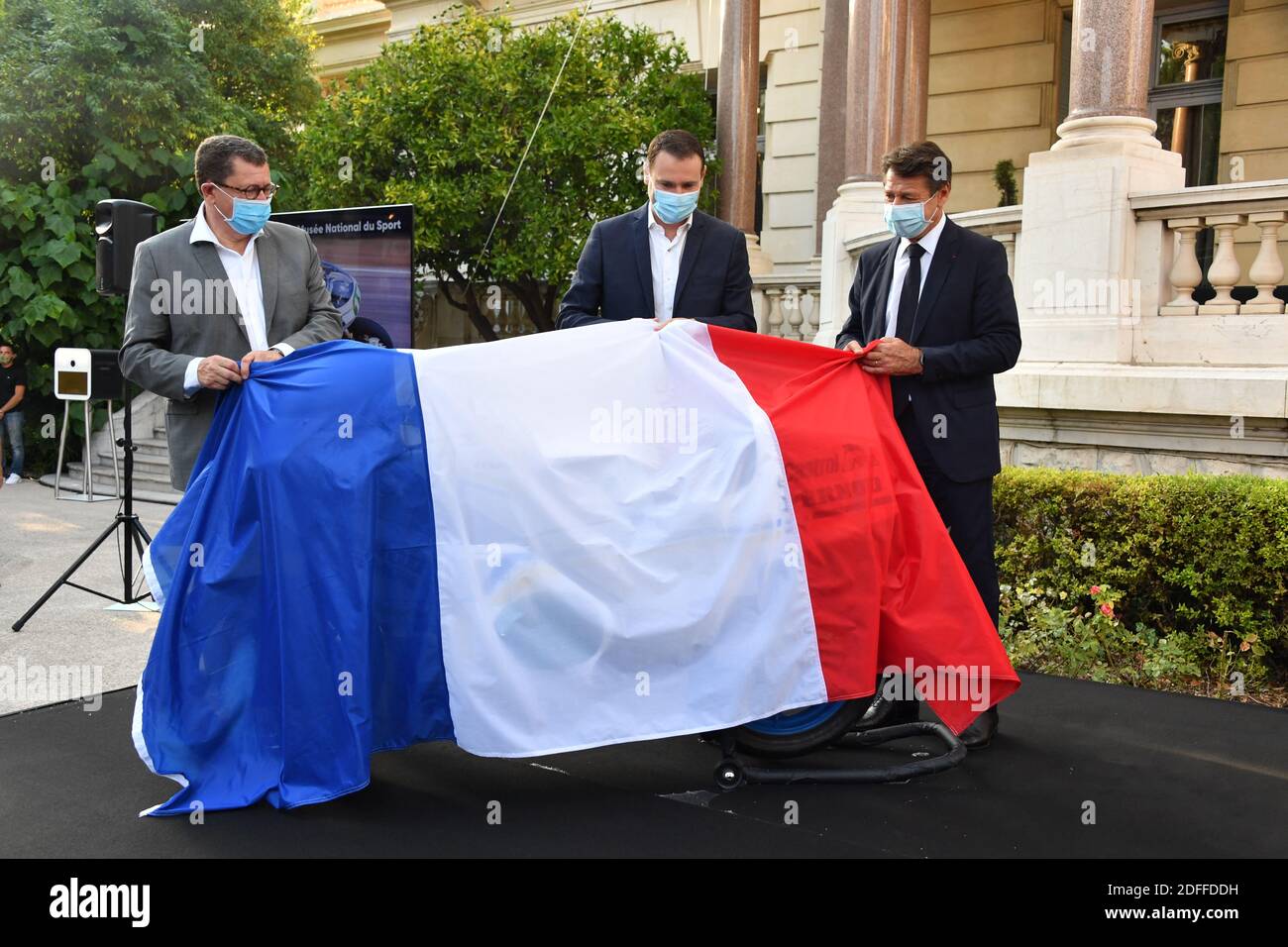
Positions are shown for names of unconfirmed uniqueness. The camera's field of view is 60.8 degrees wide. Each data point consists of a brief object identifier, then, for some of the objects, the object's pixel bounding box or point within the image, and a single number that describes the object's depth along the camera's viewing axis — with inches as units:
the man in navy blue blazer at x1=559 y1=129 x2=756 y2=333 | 182.1
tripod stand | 245.0
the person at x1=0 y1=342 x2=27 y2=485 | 512.4
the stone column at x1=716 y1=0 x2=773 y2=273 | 492.7
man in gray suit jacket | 161.8
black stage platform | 132.5
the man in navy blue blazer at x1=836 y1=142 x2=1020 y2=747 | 169.9
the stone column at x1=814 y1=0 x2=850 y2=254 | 500.7
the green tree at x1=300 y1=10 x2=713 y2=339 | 484.7
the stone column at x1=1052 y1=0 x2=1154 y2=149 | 291.4
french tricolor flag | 137.2
